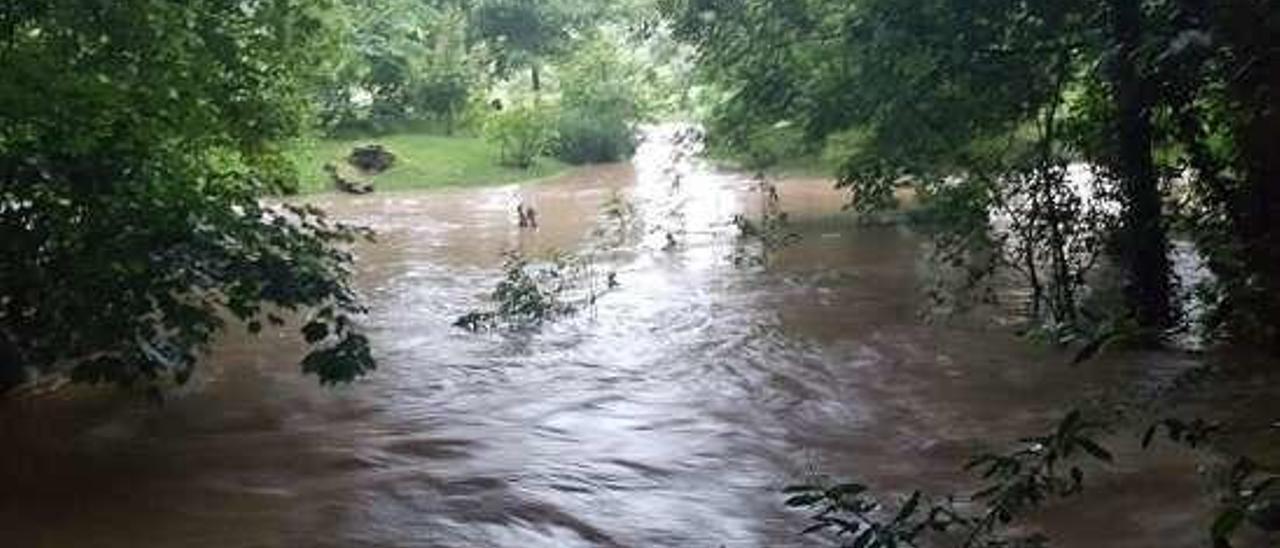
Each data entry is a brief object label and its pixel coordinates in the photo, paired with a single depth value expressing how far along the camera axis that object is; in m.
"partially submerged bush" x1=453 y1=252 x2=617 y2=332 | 11.89
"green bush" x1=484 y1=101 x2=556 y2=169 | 31.62
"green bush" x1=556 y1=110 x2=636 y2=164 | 34.03
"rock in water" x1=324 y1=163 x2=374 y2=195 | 28.20
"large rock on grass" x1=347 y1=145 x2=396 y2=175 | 30.14
